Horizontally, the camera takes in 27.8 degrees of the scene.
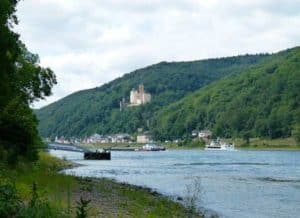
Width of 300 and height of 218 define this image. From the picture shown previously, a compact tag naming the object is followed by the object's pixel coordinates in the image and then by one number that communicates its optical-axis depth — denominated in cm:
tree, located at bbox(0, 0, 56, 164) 3034
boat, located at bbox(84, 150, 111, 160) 14712
